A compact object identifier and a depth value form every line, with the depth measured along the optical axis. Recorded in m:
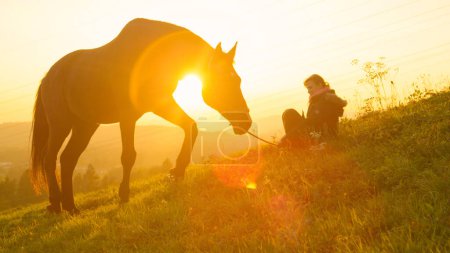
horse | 6.73
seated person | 7.25
